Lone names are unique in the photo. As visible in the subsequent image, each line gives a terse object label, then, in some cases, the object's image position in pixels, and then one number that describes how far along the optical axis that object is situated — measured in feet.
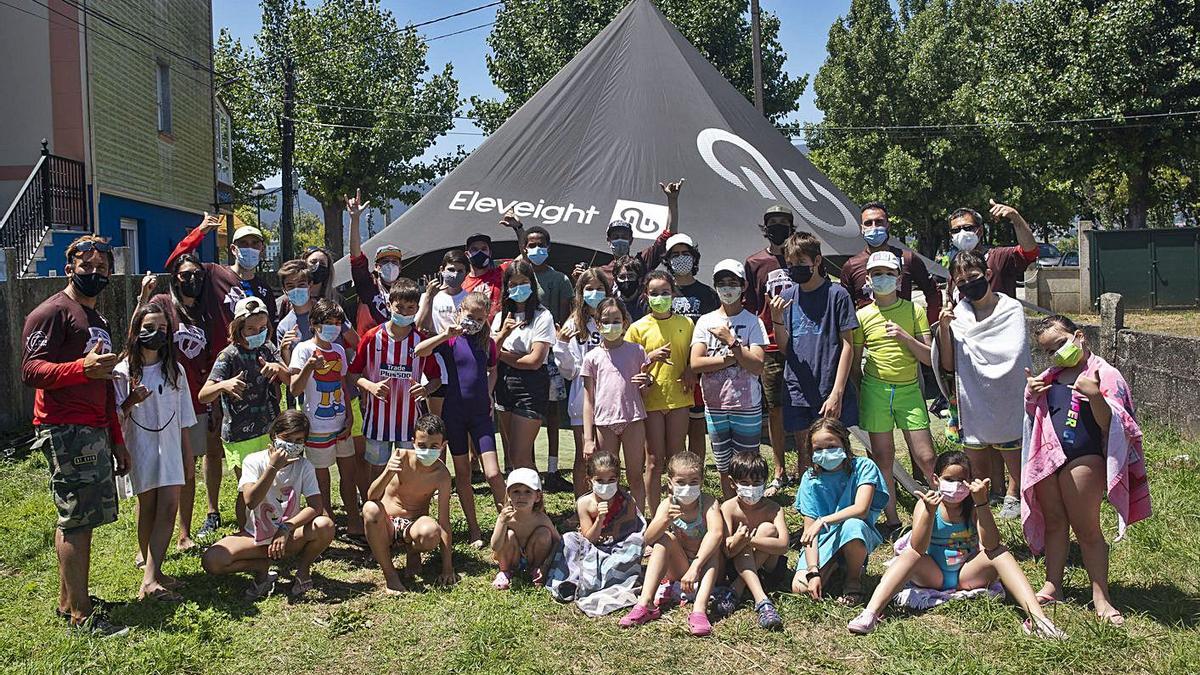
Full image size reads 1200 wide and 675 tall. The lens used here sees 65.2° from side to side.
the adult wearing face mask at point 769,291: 21.20
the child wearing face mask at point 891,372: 17.30
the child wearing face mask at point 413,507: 15.88
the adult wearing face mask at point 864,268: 20.35
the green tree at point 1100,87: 60.29
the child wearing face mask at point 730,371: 17.48
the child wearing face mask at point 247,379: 17.08
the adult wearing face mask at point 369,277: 22.12
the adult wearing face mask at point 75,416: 13.70
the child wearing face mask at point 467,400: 17.99
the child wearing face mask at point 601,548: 15.26
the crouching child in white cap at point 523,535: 15.62
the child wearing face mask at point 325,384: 17.33
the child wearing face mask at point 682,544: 14.56
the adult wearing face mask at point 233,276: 19.20
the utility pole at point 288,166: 73.92
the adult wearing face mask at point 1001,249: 19.04
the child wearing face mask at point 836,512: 14.89
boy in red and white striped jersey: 17.74
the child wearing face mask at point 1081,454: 13.51
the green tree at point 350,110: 99.96
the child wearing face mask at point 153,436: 15.42
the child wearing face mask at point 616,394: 17.40
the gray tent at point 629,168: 30.17
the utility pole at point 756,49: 63.77
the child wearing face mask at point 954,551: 13.78
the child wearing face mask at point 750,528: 14.83
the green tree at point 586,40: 84.89
